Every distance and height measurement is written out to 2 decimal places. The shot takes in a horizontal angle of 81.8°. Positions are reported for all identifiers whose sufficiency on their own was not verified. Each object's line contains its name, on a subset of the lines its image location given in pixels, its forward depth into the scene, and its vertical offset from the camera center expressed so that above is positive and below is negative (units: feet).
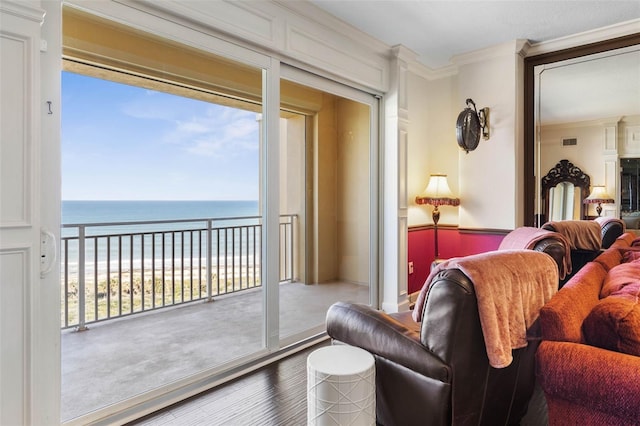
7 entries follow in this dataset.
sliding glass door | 7.71 +0.09
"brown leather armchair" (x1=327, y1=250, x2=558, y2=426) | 4.79 -2.10
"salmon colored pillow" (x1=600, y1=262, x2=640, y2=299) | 5.25 -0.99
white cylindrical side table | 5.18 -2.54
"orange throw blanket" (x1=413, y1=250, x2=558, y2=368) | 4.64 -1.09
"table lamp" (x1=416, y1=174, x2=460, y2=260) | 13.20 +0.66
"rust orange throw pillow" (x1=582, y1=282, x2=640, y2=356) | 4.10 -1.30
